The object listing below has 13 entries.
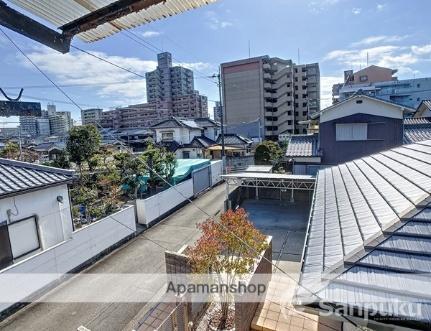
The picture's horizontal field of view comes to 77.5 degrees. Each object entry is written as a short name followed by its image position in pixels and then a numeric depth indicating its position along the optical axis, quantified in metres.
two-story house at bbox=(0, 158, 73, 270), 7.37
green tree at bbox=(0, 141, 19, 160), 19.08
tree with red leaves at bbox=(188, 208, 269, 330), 5.77
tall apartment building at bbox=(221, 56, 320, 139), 47.62
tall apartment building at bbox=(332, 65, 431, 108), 48.25
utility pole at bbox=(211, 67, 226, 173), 23.34
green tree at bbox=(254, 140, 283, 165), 24.64
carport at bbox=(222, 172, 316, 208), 13.46
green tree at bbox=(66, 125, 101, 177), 18.34
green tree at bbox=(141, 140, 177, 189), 14.82
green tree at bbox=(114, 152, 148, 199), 13.70
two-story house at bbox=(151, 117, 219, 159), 32.84
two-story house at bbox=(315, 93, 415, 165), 15.93
